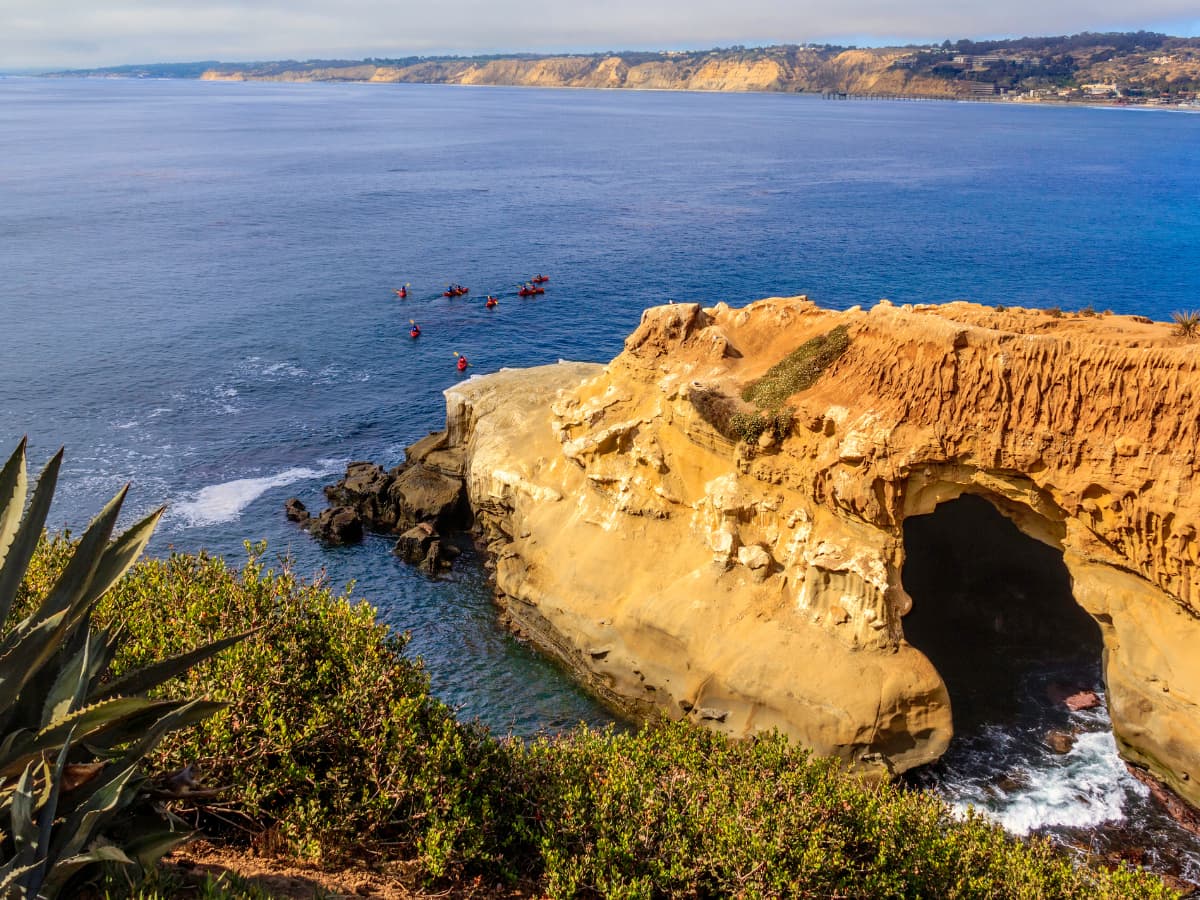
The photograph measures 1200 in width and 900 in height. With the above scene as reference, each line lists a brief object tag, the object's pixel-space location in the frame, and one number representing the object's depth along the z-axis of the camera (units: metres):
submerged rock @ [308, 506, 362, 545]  42.78
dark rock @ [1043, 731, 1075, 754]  28.94
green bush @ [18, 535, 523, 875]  13.90
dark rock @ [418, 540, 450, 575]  40.59
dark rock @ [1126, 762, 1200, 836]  25.77
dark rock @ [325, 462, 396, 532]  44.44
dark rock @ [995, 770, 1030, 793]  27.31
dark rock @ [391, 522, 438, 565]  41.50
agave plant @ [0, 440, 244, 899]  8.17
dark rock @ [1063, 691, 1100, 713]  30.89
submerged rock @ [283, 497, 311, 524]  44.38
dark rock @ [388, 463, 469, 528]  43.44
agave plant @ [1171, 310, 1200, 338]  28.95
